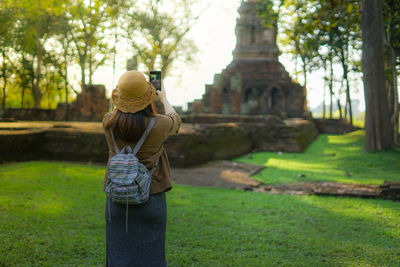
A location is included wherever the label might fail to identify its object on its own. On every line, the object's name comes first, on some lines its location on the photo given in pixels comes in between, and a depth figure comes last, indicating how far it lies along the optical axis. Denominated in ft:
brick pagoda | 79.46
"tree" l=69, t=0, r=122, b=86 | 56.59
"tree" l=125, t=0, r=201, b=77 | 64.49
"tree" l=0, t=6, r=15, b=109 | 71.28
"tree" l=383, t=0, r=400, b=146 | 36.99
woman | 7.16
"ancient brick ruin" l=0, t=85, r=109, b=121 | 50.39
